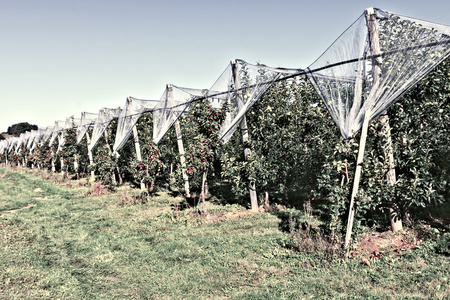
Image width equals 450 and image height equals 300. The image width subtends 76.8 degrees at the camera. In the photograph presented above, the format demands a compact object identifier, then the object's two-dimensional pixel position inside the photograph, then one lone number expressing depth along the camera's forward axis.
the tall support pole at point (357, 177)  4.27
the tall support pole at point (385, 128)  4.51
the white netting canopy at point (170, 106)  9.47
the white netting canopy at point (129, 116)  11.80
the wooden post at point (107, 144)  13.66
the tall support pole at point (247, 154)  8.14
